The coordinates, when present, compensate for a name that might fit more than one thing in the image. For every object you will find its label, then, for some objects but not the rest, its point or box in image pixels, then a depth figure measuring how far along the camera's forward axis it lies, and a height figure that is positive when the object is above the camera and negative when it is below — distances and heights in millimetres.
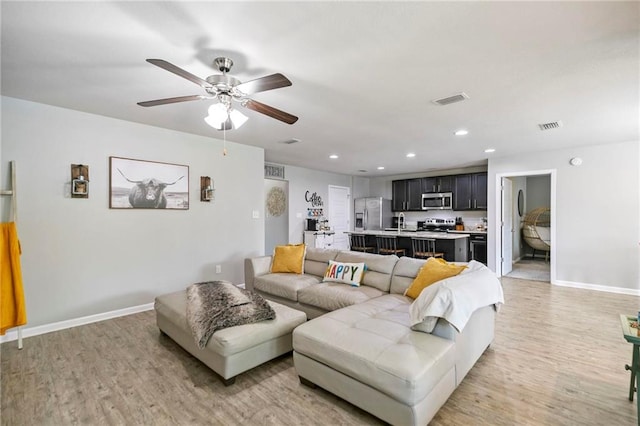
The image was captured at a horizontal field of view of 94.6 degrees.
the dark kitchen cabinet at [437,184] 7516 +738
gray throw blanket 2279 -819
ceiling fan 1896 +859
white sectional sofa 1658 -896
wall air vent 6527 +922
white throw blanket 1966 -636
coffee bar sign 7503 +219
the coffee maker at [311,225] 7324 -327
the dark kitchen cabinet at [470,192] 6953 +486
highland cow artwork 3629 +363
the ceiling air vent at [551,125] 3643 +1093
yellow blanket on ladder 2650 -640
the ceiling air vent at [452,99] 2790 +1104
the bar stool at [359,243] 6270 -684
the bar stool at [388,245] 5875 -671
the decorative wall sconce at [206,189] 4414 +344
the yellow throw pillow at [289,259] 3988 -648
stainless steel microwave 7491 +288
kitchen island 5348 -611
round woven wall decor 7039 +249
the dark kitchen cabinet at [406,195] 8148 +481
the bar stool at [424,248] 5363 -674
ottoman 2180 -1025
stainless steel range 7654 -341
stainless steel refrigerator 8477 -63
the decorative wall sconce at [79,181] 3293 +352
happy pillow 3410 -721
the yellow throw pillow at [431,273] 2707 -580
